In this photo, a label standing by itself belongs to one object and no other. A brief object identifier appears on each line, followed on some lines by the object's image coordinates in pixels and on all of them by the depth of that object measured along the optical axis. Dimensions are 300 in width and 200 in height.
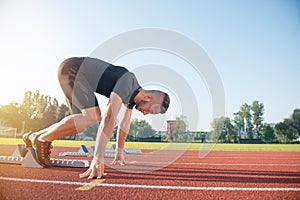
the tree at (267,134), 51.00
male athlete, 2.82
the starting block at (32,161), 3.75
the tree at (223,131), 53.44
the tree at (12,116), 43.51
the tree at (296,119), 53.06
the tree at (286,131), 51.47
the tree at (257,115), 55.66
